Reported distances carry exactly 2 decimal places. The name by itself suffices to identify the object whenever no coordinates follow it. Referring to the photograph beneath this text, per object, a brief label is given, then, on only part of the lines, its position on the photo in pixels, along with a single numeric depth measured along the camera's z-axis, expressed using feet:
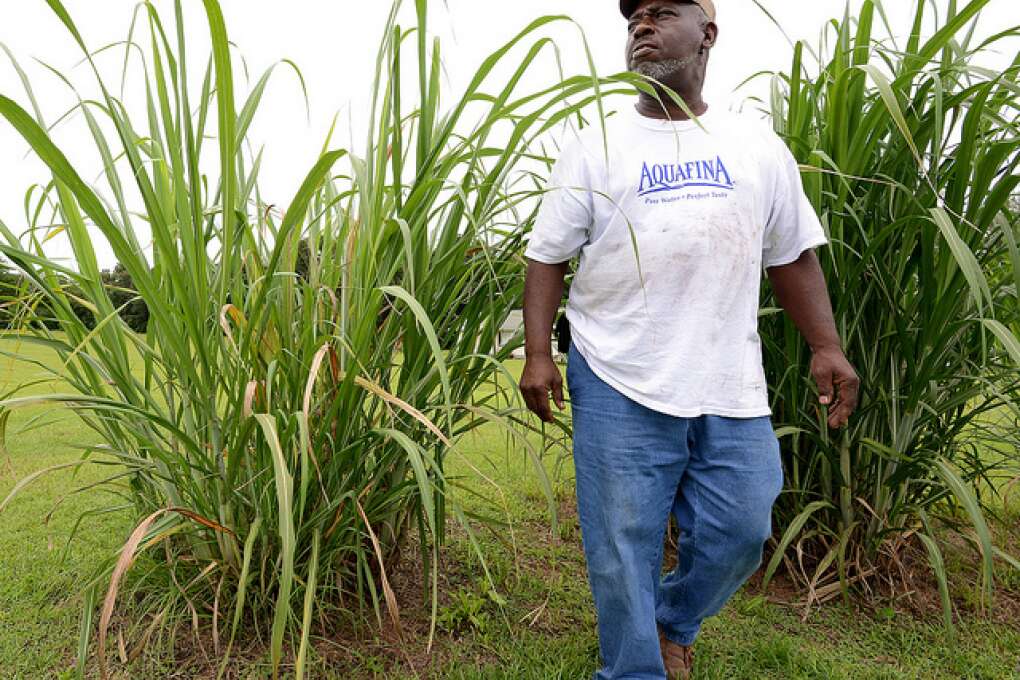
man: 5.07
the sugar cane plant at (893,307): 5.71
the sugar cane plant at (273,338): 4.25
